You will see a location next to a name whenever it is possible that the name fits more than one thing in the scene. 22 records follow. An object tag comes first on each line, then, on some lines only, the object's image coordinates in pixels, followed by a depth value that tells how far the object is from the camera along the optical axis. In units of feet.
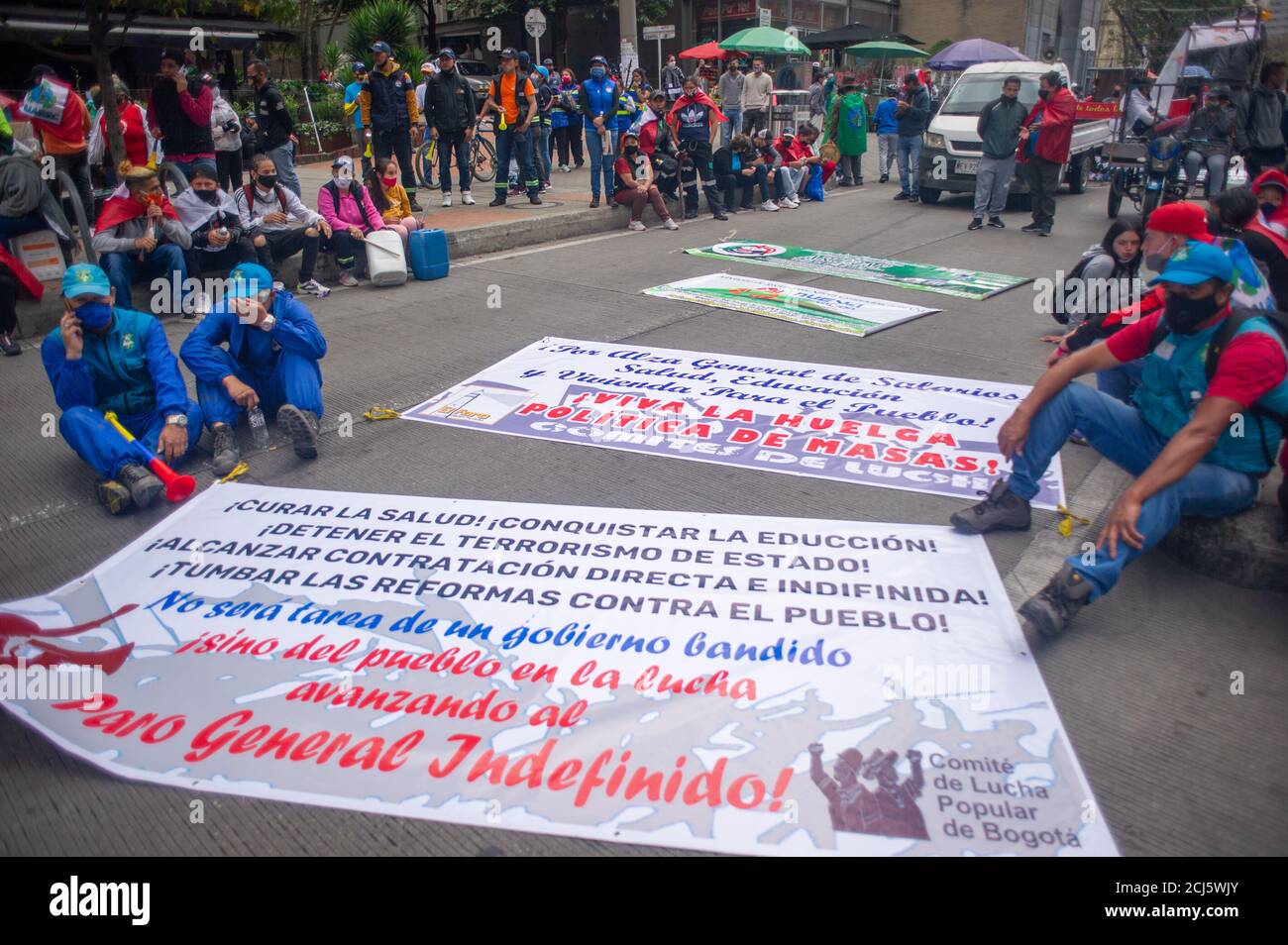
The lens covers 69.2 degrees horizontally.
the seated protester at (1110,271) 19.77
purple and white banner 15.76
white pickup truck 44.29
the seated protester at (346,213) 29.14
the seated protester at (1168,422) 10.68
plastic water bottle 17.10
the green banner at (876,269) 28.96
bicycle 46.68
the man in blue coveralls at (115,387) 14.90
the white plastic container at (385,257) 29.01
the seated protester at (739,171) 43.52
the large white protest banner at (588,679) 8.46
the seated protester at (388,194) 31.27
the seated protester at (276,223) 27.37
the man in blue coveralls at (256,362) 16.46
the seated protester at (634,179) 39.73
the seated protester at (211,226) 26.27
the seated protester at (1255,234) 20.16
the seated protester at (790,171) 46.50
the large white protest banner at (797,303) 24.57
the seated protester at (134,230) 24.14
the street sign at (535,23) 54.29
